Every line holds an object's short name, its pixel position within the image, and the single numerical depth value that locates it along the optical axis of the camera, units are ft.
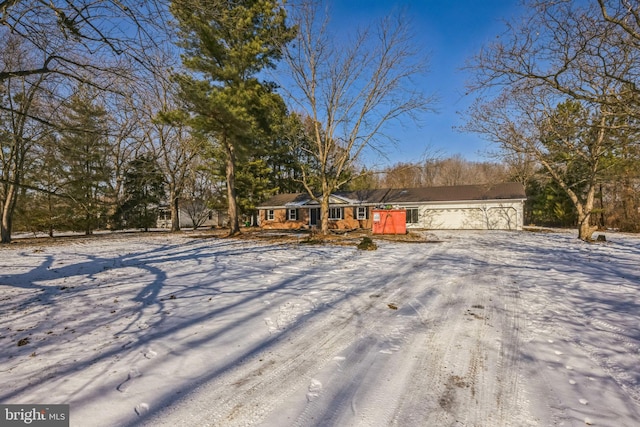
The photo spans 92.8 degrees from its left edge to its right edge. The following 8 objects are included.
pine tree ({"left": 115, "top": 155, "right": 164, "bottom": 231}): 93.56
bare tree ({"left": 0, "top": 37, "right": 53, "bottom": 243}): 17.34
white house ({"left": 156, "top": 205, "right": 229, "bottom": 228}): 106.83
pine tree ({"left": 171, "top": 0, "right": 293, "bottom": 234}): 46.30
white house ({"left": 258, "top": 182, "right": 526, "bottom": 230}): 75.15
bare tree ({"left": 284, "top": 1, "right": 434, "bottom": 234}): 48.03
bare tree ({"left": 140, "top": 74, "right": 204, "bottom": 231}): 72.64
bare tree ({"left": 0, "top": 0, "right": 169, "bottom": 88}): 12.77
